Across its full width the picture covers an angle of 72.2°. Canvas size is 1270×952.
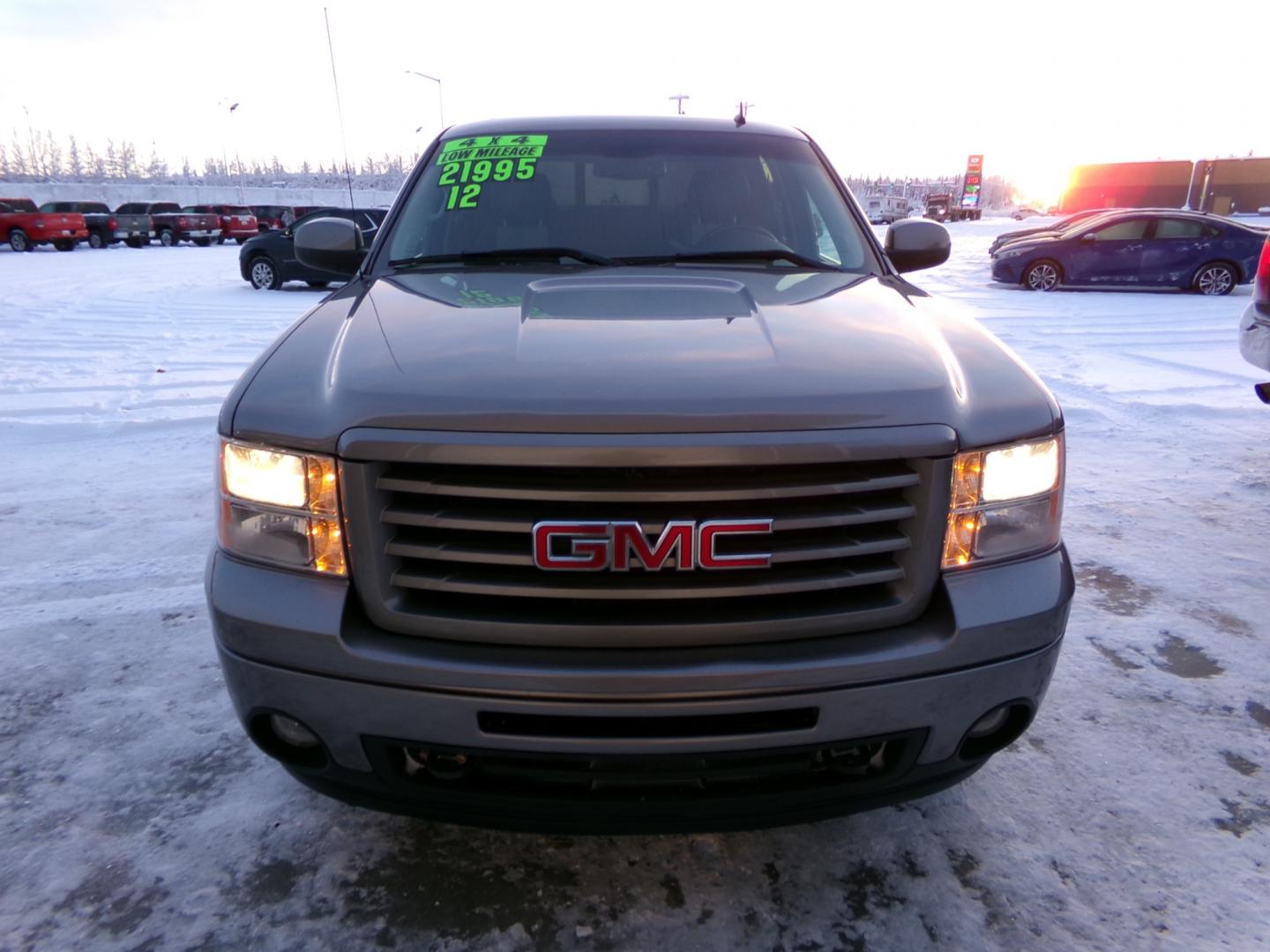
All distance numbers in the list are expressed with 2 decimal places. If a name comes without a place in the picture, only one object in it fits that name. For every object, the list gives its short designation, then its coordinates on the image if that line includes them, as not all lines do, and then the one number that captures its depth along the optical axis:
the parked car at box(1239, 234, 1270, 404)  4.73
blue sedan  14.32
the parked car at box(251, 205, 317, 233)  35.61
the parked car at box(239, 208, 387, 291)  14.99
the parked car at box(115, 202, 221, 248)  32.12
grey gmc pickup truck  1.64
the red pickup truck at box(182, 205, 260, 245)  33.31
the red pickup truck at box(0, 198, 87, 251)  26.50
